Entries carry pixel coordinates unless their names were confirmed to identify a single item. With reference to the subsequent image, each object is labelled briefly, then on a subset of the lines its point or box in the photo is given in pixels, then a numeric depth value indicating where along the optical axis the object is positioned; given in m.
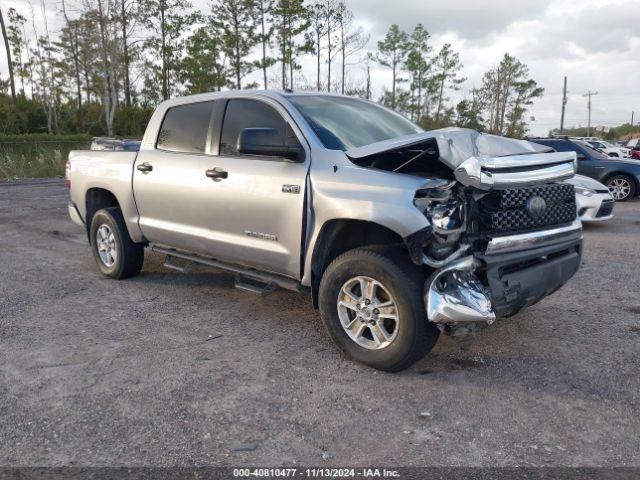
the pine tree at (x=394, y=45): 40.81
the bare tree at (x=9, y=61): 36.17
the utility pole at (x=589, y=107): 84.61
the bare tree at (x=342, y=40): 37.19
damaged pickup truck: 3.28
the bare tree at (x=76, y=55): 34.94
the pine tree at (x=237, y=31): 35.34
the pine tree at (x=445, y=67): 44.06
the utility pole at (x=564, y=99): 61.41
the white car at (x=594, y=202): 9.02
